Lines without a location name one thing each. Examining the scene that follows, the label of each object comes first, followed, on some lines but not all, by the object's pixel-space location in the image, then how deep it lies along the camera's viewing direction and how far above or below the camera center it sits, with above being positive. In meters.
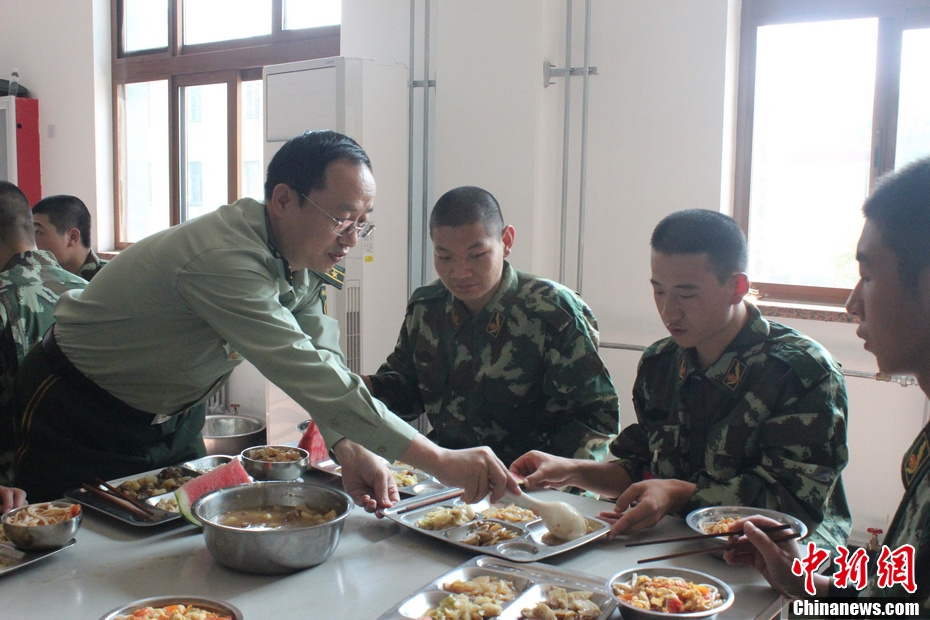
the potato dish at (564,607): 1.19 -0.61
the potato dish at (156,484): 1.70 -0.63
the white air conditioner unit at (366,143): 3.61 +0.22
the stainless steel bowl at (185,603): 1.18 -0.61
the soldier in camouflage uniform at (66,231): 3.52 -0.20
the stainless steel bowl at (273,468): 1.80 -0.62
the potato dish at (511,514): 1.61 -0.64
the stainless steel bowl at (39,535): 1.37 -0.59
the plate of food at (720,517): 1.46 -0.60
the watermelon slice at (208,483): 1.50 -0.57
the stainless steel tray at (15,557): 1.33 -0.62
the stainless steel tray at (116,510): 1.54 -0.63
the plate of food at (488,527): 1.45 -0.63
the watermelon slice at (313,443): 1.98 -0.61
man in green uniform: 1.59 -0.32
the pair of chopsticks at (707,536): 1.32 -0.58
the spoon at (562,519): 1.49 -0.59
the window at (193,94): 4.95 +0.62
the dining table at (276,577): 1.24 -0.64
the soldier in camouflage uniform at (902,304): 1.07 -0.14
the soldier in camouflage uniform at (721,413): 1.63 -0.47
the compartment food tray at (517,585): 1.21 -0.61
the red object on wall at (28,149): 5.90 +0.25
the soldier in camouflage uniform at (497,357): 2.27 -0.47
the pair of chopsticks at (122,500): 1.56 -0.61
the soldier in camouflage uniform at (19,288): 2.32 -0.31
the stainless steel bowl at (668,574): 1.15 -0.60
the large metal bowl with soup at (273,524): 1.32 -0.59
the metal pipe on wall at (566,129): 3.53 +0.29
